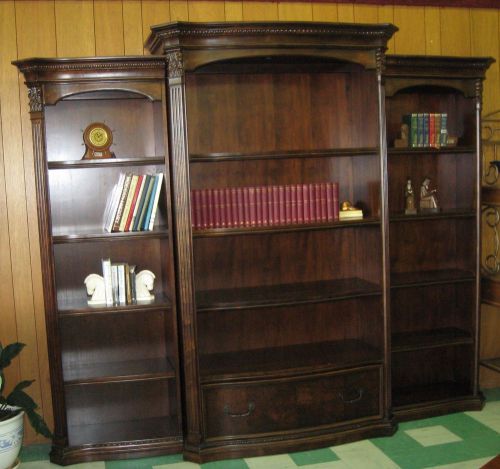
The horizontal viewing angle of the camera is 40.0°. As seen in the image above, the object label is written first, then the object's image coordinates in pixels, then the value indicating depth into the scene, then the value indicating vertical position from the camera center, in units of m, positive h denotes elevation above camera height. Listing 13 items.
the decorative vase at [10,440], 3.05 -1.13
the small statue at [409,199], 3.82 -0.16
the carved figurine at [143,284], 3.49 -0.52
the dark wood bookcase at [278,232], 3.34 -0.29
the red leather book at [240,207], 3.52 -0.15
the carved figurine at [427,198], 3.88 -0.16
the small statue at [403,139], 3.77 +0.18
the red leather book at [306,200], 3.60 -0.13
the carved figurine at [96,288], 3.44 -0.53
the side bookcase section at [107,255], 3.29 -0.38
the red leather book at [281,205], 3.57 -0.15
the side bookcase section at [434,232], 3.75 -0.36
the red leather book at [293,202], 3.59 -0.14
